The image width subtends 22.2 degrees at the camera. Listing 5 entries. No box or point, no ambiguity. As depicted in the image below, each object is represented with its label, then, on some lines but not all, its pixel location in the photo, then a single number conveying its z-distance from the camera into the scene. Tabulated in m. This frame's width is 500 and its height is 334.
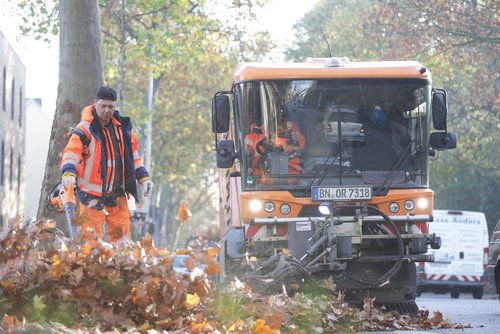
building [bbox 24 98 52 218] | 69.06
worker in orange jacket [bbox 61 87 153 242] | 11.38
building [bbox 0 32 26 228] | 43.03
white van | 32.28
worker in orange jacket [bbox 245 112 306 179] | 14.65
